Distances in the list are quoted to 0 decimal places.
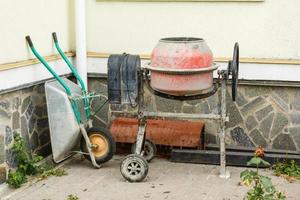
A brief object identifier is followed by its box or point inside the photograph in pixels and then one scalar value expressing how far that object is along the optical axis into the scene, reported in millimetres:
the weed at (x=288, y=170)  7113
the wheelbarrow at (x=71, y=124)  7160
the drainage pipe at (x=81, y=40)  8086
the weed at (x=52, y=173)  7098
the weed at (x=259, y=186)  5047
